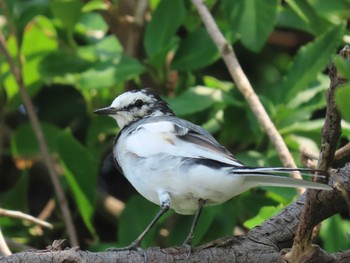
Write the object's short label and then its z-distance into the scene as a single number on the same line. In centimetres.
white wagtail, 476
